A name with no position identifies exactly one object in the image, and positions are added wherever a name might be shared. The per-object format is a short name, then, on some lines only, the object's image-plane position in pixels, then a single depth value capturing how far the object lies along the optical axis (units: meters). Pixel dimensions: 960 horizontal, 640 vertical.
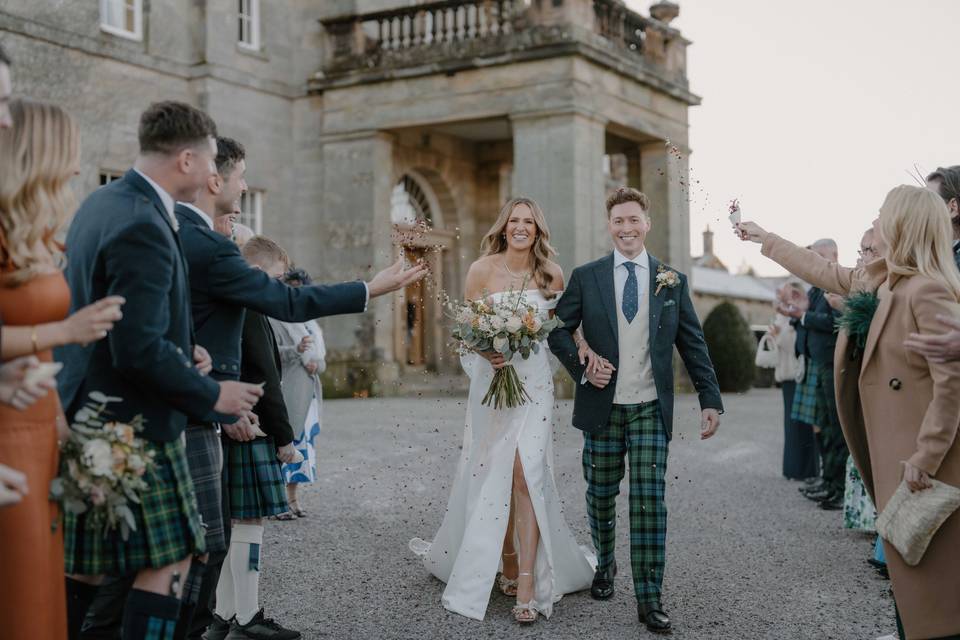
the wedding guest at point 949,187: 4.36
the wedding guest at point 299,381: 7.12
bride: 5.05
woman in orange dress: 2.61
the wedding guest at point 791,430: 9.45
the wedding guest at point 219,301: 3.54
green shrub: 23.66
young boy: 4.43
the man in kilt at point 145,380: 2.88
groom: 5.02
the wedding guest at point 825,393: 8.08
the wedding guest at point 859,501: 6.77
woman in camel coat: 3.49
